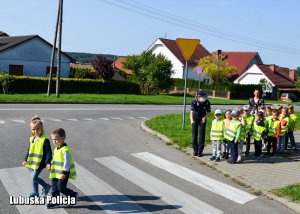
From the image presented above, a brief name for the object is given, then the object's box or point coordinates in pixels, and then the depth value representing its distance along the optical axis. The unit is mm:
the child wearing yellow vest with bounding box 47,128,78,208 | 6682
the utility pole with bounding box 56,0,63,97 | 31484
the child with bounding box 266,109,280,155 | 12312
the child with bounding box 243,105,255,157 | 11734
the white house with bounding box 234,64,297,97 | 72938
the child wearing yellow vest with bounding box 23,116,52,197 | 6840
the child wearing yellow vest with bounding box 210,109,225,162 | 10883
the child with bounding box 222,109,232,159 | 11086
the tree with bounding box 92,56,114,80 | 50594
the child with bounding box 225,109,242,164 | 10672
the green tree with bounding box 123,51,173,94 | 50594
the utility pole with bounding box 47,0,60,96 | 32188
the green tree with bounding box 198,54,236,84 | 65438
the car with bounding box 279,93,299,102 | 62950
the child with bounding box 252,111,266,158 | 11781
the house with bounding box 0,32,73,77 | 47094
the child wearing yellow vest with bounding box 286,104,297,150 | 13472
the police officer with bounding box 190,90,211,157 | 11469
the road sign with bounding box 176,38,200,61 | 14266
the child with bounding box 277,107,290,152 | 12781
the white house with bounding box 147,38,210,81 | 73562
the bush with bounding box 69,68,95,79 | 53266
